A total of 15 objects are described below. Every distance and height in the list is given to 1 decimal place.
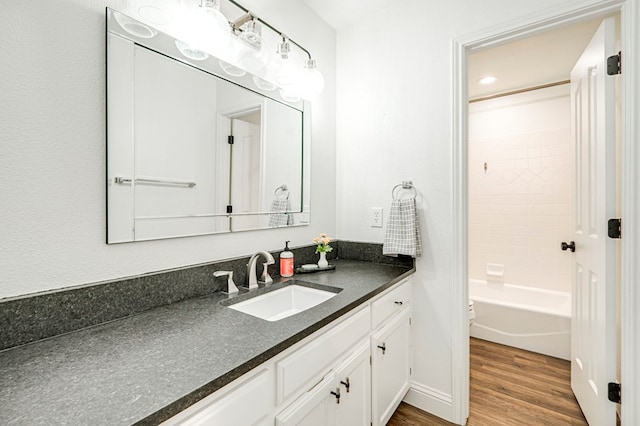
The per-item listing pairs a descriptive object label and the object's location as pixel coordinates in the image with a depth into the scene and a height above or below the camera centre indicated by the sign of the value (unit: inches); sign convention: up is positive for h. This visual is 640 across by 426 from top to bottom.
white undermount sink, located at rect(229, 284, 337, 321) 52.2 -16.3
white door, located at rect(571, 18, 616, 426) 55.9 -3.3
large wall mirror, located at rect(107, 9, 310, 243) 40.5 +11.9
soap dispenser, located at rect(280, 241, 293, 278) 62.3 -10.4
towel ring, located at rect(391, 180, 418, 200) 71.7 +6.9
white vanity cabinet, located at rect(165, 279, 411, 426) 29.2 -21.6
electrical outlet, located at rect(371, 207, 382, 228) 77.1 -0.8
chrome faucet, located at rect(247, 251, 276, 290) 53.4 -9.8
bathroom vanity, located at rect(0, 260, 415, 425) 23.2 -14.3
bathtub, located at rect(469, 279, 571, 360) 93.9 -35.6
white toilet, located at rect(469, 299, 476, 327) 95.6 -31.7
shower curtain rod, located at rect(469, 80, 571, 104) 113.7 +50.1
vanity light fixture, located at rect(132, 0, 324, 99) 43.9 +30.0
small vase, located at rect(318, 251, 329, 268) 69.3 -10.9
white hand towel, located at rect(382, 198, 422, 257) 67.5 -3.9
